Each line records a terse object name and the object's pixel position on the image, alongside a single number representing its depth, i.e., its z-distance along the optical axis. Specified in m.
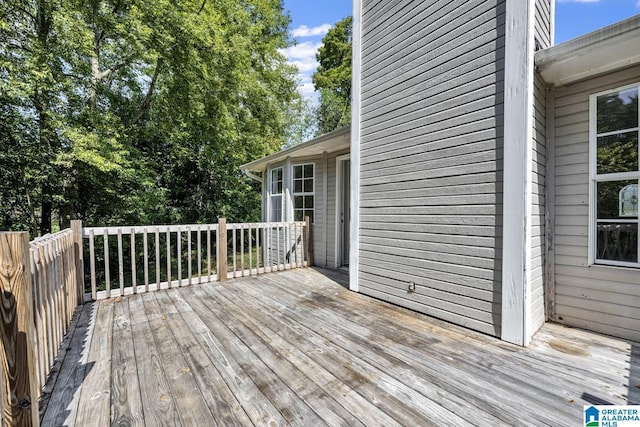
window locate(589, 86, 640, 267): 2.39
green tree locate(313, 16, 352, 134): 14.03
